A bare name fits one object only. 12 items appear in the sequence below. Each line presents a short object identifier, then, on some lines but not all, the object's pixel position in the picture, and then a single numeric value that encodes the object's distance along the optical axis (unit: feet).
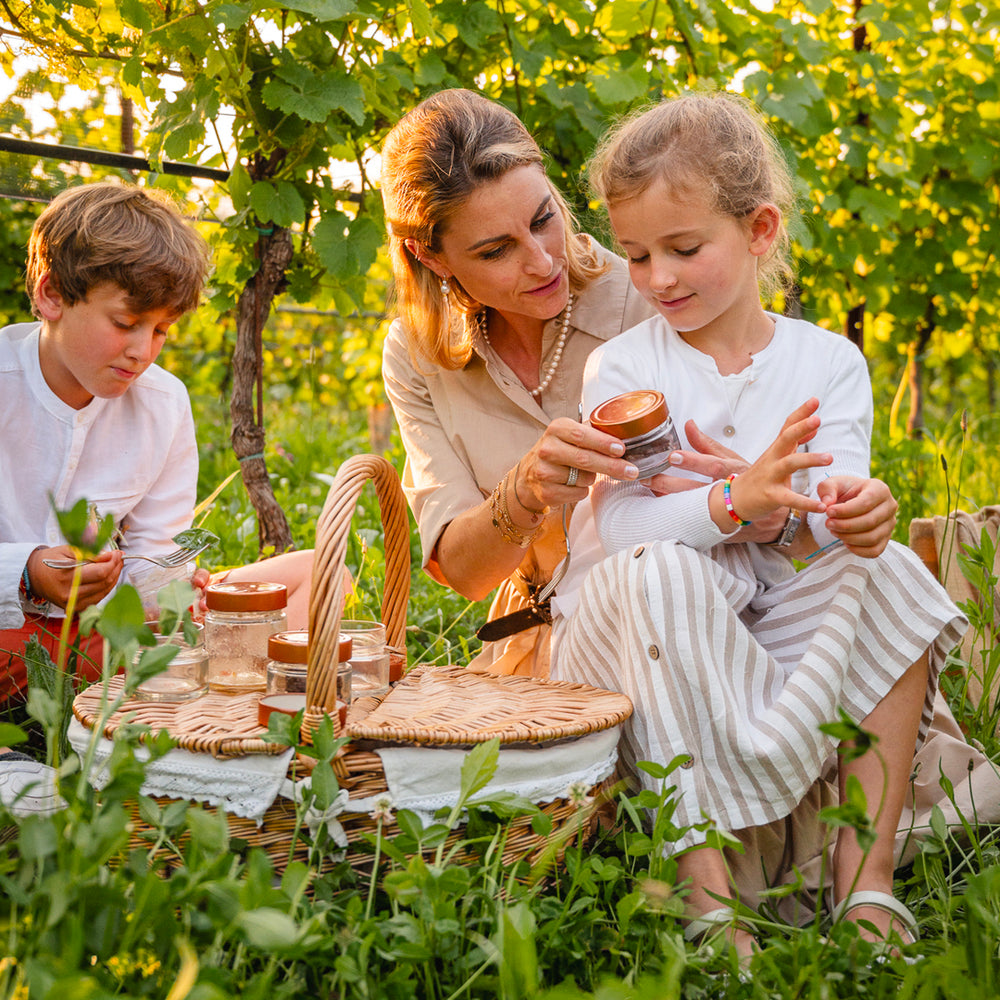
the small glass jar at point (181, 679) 4.78
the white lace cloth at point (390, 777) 4.07
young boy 6.76
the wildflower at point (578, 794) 4.41
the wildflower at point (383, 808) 4.13
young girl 4.70
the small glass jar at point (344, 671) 4.47
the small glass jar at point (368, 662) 4.93
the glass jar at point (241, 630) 5.03
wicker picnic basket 4.07
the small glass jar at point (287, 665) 4.57
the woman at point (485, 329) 6.11
